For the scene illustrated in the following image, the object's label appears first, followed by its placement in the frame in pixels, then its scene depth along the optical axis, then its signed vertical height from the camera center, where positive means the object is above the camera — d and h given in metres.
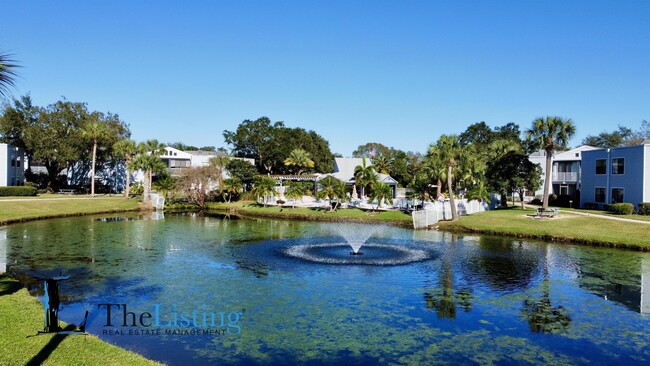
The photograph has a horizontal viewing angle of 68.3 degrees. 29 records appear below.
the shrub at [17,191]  60.01 -1.19
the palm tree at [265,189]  58.88 -0.31
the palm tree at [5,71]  11.76 +2.70
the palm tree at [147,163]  61.81 +2.77
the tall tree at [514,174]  51.56 +1.93
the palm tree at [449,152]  41.97 +3.37
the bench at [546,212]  42.25 -1.78
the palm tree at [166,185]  62.91 -0.09
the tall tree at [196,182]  61.74 +0.36
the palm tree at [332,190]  52.22 -0.23
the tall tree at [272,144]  104.25 +9.57
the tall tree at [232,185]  63.34 +0.09
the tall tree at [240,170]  72.38 +2.42
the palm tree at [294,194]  57.00 -0.82
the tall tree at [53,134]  69.44 +7.19
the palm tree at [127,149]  65.88 +4.79
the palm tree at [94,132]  66.62 +7.11
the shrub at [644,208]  42.97 -1.27
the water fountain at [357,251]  26.50 -3.88
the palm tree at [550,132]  41.78 +5.29
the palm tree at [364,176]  55.75 +1.49
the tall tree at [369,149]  140.12 +12.07
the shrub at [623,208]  43.41 -1.33
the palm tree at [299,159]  96.50 +5.66
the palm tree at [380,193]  50.01 -0.44
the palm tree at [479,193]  48.34 -0.25
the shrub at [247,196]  67.55 -1.43
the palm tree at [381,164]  78.38 +4.11
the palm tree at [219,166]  63.83 +2.63
